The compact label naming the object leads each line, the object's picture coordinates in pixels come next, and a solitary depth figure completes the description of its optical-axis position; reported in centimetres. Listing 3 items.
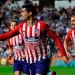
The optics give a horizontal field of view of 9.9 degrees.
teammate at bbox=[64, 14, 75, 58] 1146
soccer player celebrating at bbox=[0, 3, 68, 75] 848
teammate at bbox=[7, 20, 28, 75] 1090
